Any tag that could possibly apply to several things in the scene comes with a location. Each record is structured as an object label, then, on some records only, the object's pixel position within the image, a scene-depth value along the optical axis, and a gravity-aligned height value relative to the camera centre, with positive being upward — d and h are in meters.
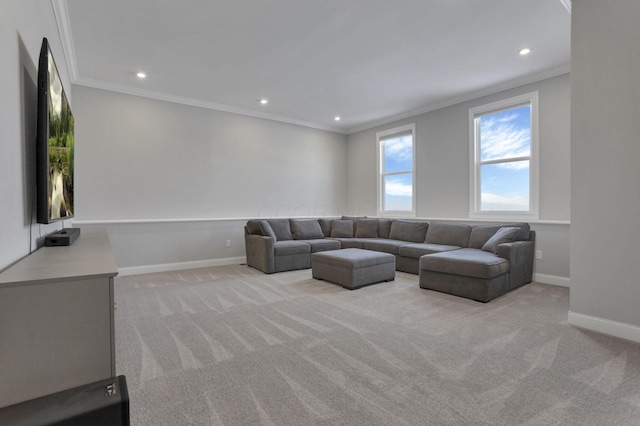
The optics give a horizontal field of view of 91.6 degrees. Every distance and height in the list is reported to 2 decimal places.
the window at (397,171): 6.04 +0.74
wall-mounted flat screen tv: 1.86 +0.44
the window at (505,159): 4.35 +0.70
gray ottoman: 3.90 -0.79
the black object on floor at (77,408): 1.01 -0.67
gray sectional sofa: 3.50 -0.60
